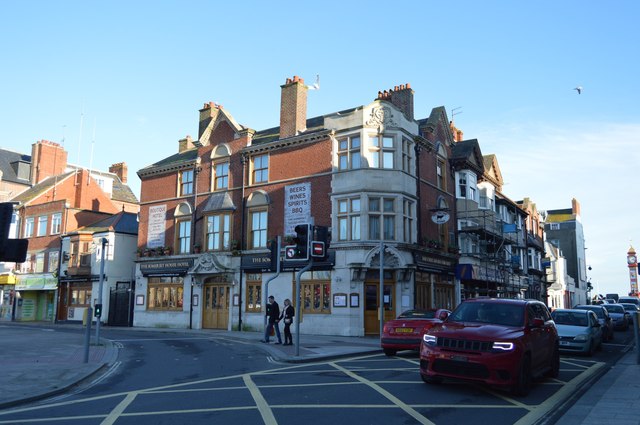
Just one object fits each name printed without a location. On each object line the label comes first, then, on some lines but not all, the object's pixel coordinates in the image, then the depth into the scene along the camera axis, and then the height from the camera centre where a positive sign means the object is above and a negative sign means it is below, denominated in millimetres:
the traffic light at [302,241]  15469 +1564
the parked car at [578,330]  17141 -955
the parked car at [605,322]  23125 -899
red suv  9391 -818
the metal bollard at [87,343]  14414 -1238
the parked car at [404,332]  16359 -1008
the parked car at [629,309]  36847 -600
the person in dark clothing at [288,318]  19500 -724
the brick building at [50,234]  40594 +4755
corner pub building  26594 +4335
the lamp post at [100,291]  16812 +137
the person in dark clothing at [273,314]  20241 -607
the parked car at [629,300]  47788 +38
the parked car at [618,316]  32406 -912
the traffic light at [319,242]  15711 +1580
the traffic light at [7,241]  7348 +711
